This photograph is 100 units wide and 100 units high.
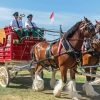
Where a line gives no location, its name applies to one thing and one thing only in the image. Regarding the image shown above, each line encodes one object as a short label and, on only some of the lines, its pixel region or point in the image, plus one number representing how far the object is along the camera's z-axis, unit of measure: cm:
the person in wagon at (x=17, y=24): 1320
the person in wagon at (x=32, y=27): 1346
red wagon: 1298
